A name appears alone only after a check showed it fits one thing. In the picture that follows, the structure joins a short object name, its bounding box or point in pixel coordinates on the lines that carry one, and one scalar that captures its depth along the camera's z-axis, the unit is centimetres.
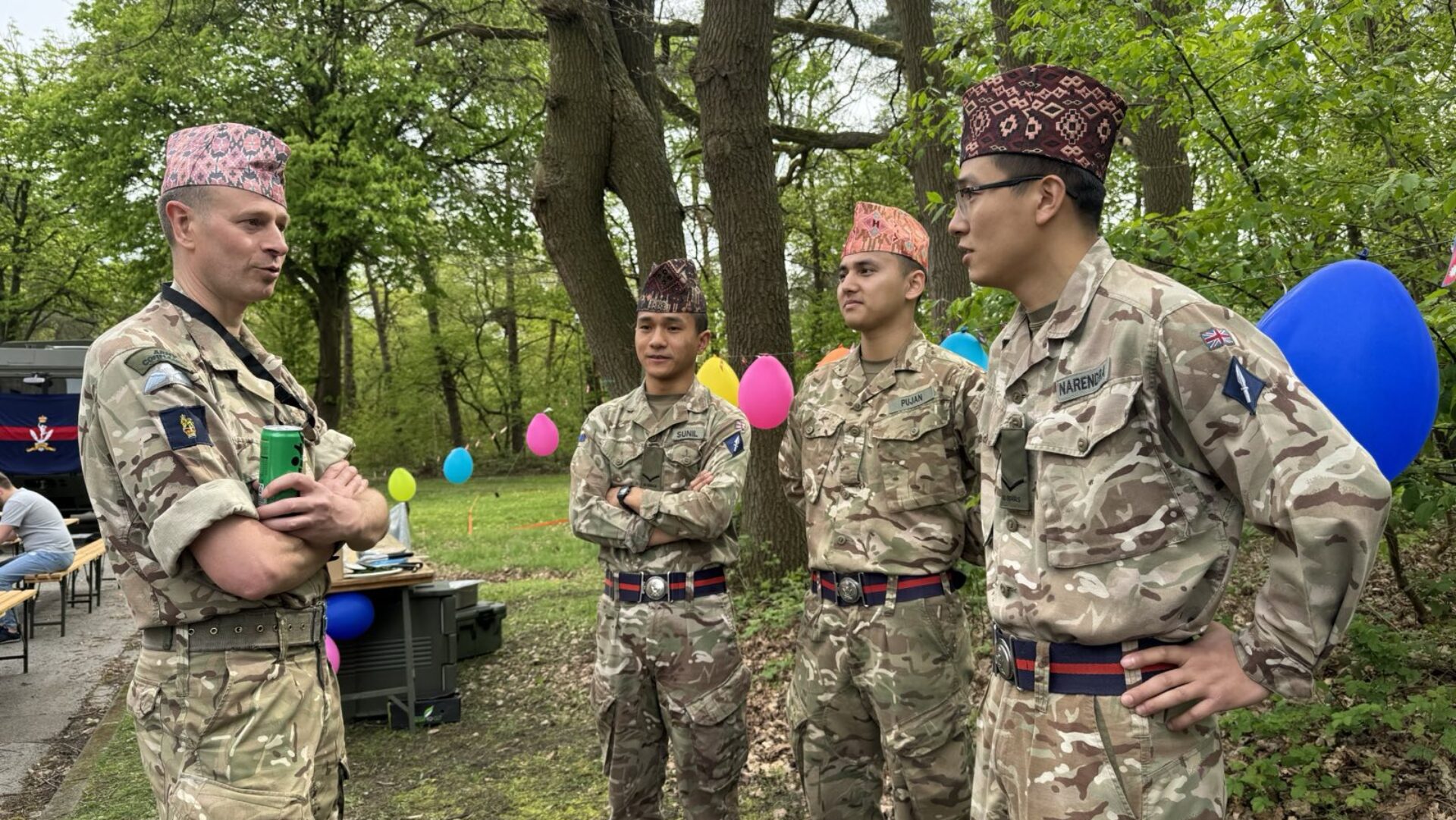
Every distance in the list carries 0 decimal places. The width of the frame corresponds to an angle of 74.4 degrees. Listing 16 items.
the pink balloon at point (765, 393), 550
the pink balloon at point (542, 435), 1185
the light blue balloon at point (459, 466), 1334
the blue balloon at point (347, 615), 592
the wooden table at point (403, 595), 606
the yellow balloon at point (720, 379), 577
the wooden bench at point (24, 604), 704
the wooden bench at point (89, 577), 872
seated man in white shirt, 848
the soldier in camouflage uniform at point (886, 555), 315
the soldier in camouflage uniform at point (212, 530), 214
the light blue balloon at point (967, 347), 448
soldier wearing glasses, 173
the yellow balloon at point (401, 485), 1166
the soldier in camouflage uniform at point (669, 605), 360
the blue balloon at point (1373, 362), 214
